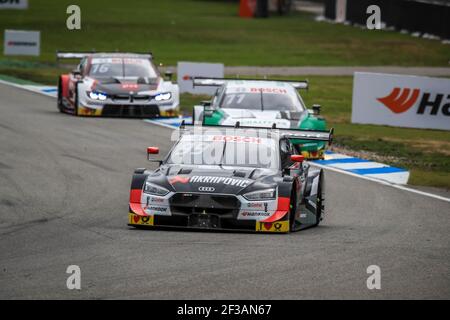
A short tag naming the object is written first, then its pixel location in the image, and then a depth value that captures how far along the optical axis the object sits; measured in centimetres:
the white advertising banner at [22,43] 3984
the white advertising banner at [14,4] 5948
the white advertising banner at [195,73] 3161
